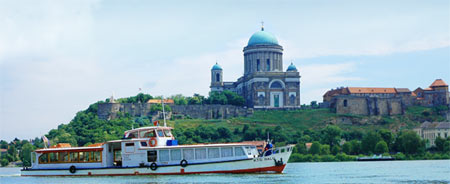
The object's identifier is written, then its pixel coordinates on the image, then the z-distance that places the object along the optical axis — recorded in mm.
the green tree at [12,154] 114875
